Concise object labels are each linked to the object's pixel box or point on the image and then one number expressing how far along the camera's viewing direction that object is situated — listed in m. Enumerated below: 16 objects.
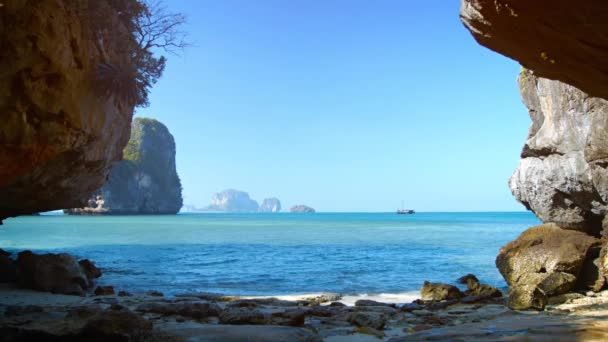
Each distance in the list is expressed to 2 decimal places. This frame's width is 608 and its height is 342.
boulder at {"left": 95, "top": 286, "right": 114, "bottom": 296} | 12.77
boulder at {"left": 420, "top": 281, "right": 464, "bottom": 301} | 13.05
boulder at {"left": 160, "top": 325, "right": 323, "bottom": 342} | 5.31
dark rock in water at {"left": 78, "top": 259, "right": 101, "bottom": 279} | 16.50
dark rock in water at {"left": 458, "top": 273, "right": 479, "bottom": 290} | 14.47
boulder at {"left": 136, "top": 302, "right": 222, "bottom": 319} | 8.70
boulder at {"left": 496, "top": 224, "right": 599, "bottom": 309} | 10.86
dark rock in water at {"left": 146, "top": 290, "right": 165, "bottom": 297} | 12.84
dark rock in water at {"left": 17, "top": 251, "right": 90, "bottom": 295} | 12.38
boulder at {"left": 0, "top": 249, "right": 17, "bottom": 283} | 13.49
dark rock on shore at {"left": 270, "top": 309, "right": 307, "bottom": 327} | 7.41
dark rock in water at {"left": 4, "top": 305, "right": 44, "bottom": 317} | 7.45
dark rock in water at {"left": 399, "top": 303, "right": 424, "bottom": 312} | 10.96
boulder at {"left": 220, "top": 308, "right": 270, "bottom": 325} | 7.46
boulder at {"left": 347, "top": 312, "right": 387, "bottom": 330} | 8.16
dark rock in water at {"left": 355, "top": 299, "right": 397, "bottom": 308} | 11.84
